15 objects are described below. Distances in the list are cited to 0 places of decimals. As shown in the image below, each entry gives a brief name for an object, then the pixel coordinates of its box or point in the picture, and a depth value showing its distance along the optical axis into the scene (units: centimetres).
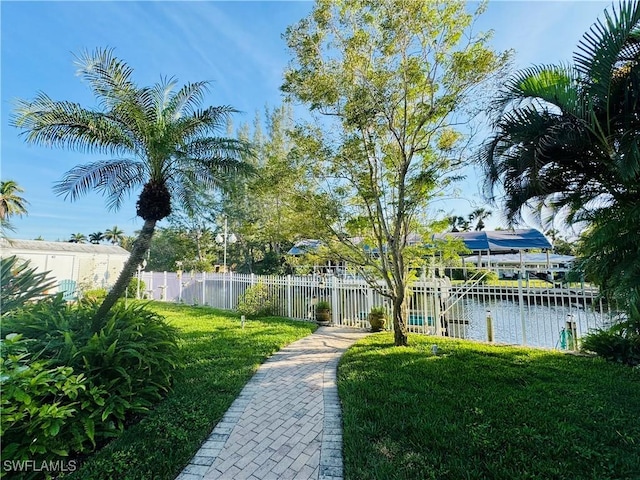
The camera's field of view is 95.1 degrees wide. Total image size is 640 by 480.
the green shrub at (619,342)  487
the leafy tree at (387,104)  563
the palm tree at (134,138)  445
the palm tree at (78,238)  5214
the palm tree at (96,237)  5662
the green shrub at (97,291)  1348
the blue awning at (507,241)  1204
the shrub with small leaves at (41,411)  236
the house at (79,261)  1739
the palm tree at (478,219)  3728
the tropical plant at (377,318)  821
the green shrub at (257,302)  1010
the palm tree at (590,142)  390
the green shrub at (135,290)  1572
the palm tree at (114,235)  5448
